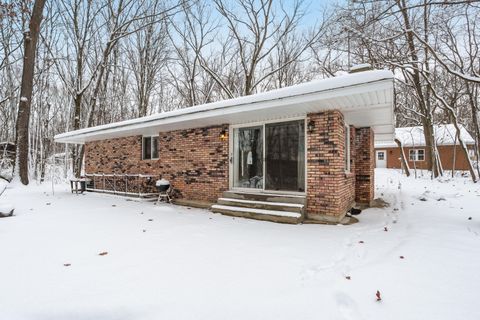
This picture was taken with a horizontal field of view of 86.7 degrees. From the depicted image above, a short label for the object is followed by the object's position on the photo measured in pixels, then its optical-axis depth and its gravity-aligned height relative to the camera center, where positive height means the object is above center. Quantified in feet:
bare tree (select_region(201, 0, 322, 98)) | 54.13 +30.05
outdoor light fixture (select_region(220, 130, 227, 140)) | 23.24 +2.66
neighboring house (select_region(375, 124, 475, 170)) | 70.74 +4.52
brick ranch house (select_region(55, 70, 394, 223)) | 16.76 +1.50
